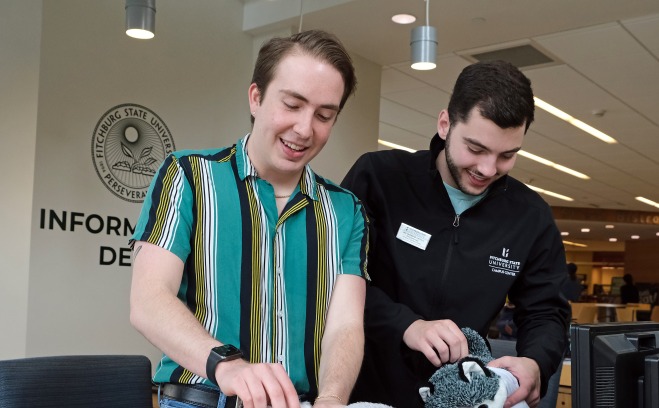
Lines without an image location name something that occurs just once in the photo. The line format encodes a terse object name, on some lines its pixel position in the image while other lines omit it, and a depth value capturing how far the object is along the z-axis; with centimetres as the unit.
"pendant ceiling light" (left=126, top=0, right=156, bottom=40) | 355
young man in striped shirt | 121
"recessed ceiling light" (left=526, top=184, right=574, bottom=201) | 1367
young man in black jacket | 161
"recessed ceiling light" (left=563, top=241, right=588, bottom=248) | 2597
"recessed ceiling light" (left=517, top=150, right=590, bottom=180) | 1011
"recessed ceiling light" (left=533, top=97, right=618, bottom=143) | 741
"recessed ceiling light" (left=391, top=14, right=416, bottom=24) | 501
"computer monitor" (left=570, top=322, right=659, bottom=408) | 102
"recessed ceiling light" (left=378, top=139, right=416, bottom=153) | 980
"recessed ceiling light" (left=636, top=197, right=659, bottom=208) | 1440
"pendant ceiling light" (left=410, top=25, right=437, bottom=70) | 393
